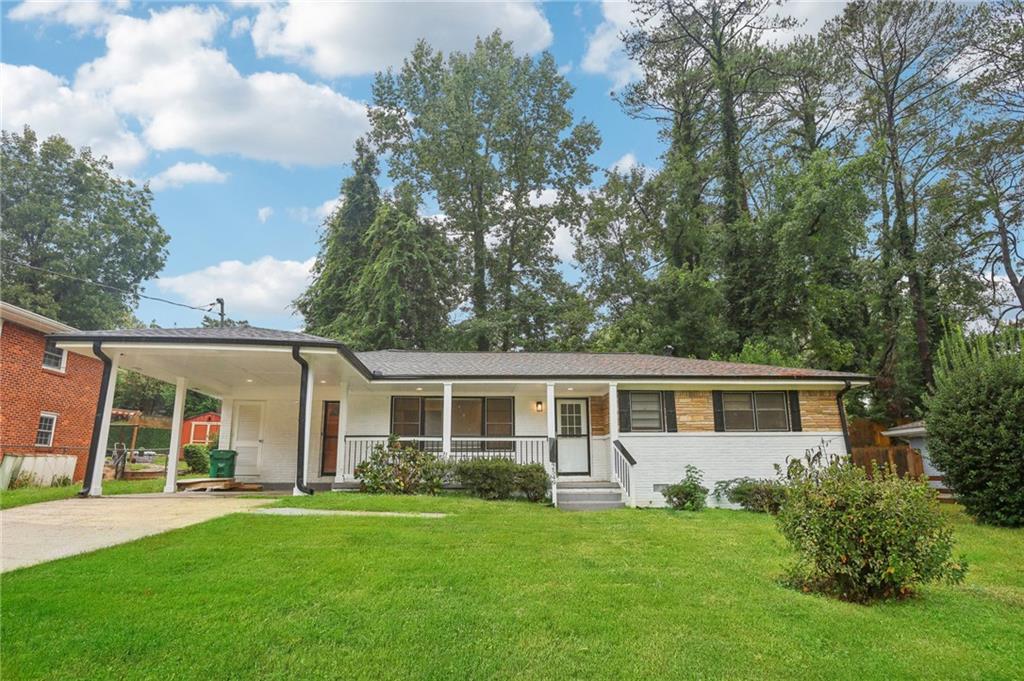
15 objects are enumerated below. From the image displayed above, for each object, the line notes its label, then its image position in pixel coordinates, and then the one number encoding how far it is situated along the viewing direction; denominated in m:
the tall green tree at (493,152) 27.55
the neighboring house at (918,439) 16.08
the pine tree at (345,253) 25.95
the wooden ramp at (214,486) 12.47
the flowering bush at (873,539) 4.79
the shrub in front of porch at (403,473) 11.30
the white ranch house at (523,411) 11.66
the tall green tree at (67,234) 25.22
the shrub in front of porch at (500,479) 11.33
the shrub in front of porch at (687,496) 11.38
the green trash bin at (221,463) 13.45
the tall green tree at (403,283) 23.89
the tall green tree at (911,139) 19.50
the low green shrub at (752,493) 11.26
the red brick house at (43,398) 13.79
